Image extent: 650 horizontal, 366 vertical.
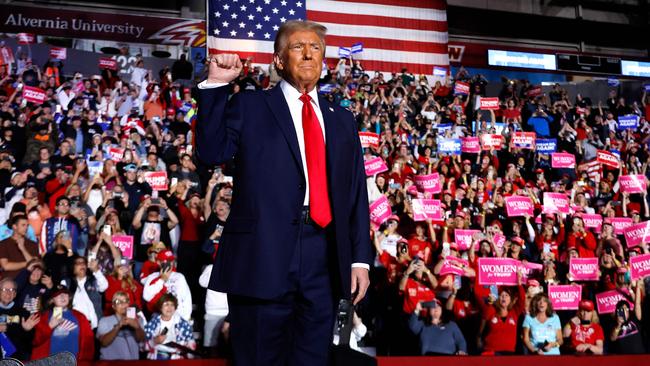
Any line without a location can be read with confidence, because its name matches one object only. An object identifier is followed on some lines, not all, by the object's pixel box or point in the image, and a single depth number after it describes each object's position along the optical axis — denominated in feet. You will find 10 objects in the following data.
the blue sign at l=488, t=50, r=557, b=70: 54.13
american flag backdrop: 49.55
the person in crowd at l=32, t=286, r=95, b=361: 16.46
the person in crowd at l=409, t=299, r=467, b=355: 18.85
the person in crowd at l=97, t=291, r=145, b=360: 17.26
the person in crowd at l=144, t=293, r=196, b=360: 17.54
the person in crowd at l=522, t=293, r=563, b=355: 19.61
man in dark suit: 5.70
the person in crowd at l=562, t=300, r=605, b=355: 20.34
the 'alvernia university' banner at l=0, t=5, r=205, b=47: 43.47
